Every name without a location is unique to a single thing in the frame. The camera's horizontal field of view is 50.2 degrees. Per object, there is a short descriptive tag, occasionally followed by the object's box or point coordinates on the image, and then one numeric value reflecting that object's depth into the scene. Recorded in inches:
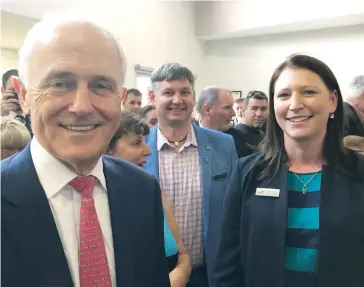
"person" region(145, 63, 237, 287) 78.9
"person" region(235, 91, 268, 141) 158.5
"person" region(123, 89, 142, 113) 193.0
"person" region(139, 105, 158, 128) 145.9
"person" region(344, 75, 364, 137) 131.4
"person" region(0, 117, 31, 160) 72.3
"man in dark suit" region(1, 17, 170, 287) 36.9
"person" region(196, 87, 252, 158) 136.3
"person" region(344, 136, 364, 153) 83.7
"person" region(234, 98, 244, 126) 252.5
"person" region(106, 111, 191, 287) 61.6
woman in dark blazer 55.9
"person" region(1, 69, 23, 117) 100.5
